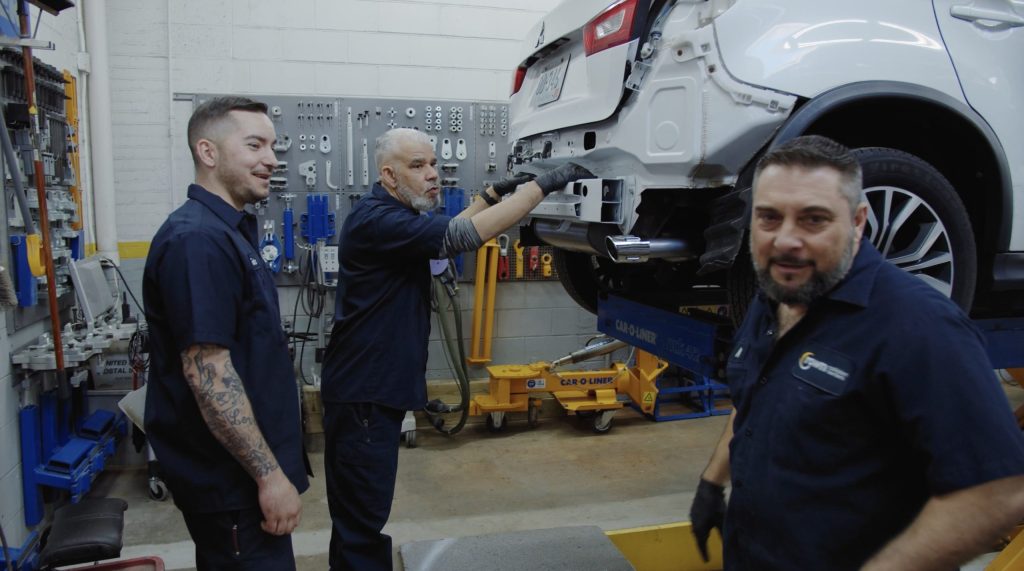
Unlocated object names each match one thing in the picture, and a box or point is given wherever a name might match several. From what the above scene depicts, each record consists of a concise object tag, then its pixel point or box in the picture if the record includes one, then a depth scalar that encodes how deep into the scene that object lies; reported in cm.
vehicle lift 505
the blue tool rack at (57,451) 321
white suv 198
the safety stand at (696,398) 560
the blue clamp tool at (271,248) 501
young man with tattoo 157
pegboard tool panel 504
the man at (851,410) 104
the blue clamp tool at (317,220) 504
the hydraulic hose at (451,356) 484
